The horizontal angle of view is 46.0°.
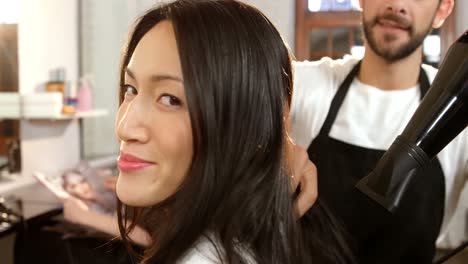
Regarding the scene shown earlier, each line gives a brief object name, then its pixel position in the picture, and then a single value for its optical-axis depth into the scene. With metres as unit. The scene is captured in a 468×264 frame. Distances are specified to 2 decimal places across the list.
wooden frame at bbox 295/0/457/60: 3.16
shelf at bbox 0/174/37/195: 2.07
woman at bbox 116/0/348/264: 0.64
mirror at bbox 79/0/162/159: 2.60
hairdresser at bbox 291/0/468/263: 1.06
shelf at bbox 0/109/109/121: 2.21
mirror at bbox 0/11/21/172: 2.05
